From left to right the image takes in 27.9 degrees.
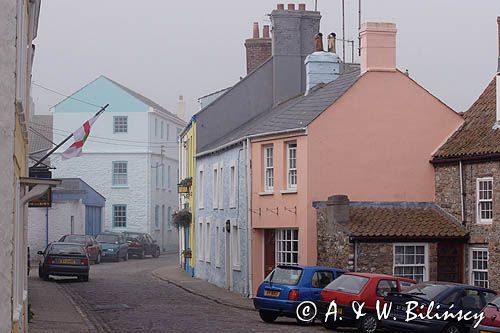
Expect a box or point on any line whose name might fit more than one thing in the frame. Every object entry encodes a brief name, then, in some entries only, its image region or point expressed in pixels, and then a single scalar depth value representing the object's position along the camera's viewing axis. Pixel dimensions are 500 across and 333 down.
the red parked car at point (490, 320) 17.81
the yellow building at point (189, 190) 46.62
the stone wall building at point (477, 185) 28.47
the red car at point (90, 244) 49.66
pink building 31.66
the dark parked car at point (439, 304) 20.58
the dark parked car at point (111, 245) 58.34
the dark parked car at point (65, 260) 39.84
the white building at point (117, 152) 73.44
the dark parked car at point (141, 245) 63.94
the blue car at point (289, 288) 25.05
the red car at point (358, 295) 22.59
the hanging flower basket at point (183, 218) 47.38
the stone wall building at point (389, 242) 28.73
